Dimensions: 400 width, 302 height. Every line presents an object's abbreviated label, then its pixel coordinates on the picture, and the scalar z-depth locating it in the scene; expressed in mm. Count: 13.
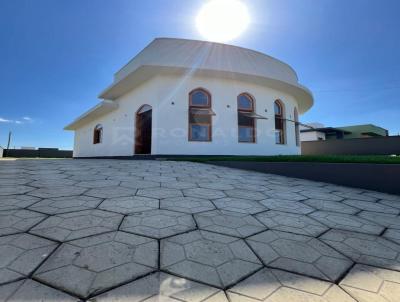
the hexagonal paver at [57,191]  2780
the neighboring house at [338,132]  21750
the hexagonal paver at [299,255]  1403
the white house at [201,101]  10023
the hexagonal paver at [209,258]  1293
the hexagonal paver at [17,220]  1728
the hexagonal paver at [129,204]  2357
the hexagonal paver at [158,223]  1835
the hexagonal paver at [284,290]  1134
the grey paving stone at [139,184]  3539
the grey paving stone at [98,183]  3441
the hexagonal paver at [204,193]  3193
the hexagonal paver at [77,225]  1694
